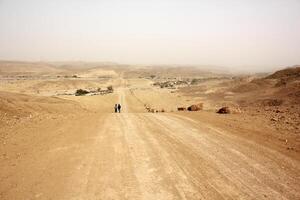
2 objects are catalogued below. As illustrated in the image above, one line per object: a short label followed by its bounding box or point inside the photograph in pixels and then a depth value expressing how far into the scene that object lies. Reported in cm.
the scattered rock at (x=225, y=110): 2300
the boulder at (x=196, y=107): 2879
